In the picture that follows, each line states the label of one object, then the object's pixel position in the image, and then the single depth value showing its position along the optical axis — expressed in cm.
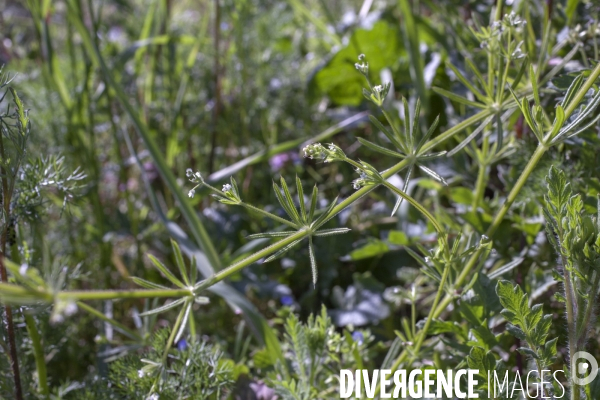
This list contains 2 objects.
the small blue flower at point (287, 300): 70
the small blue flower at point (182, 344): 63
